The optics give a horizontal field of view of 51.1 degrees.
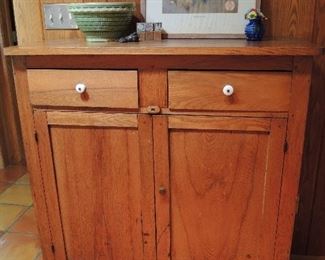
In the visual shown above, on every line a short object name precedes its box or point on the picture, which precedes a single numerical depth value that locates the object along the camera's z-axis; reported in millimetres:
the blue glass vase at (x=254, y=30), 1149
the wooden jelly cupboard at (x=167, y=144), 1015
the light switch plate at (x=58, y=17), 1439
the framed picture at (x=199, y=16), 1292
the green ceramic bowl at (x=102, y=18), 1162
